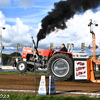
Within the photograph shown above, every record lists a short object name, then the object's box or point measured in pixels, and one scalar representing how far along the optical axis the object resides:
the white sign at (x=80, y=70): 17.37
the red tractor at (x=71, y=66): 17.44
